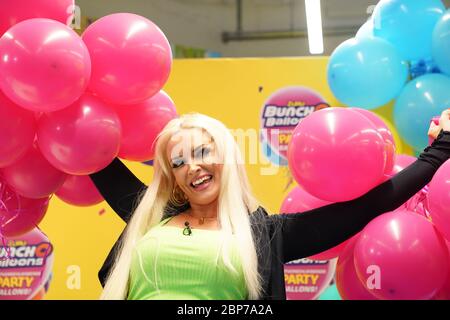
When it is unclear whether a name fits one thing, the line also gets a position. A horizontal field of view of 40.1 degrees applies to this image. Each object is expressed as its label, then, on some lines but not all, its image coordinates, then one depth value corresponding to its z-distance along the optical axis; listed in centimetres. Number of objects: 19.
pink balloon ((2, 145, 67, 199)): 175
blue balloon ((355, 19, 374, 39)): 270
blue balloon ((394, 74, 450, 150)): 264
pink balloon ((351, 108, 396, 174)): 166
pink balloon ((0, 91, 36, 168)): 160
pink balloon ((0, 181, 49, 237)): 181
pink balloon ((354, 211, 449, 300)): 145
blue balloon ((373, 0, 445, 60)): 254
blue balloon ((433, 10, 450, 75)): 242
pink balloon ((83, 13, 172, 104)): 164
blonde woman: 149
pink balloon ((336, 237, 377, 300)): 175
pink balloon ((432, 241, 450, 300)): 154
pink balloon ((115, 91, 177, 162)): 180
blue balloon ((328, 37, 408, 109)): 262
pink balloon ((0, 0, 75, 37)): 166
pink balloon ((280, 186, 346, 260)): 179
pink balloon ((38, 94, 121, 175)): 159
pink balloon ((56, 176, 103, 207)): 189
